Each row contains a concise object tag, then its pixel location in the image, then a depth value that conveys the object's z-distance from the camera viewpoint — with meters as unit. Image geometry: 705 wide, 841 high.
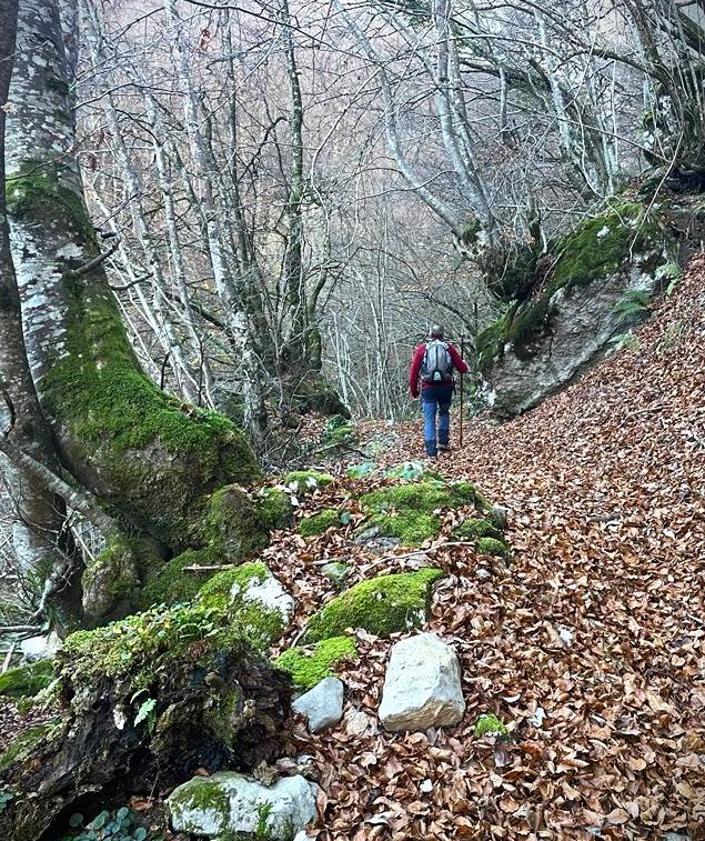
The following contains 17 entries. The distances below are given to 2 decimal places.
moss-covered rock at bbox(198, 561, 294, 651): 3.78
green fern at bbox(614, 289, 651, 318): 10.40
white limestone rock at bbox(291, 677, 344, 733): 2.99
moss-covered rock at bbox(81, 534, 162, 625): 4.12
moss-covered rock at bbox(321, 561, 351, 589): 4.09
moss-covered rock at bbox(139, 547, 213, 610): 4.17
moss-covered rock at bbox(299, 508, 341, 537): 4.61
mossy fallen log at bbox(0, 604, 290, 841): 2.59
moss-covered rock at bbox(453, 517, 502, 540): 4.43
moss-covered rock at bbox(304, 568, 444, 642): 3.57
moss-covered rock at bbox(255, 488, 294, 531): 4.64
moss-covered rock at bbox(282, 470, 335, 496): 5.00
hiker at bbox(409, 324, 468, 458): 10.30
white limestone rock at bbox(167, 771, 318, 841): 2.42
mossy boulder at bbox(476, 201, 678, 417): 10.71
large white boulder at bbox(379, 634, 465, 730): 2.96
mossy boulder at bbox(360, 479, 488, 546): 4.48
